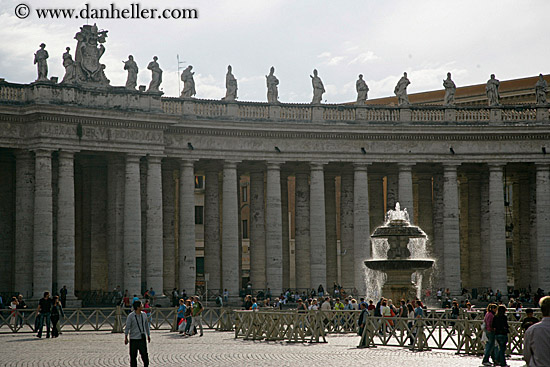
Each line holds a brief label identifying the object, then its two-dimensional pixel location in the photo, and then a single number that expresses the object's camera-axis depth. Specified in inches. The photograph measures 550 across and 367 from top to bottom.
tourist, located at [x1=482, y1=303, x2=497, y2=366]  1139.3
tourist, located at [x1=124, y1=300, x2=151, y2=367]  976.9
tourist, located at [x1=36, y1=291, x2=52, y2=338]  1542.8
